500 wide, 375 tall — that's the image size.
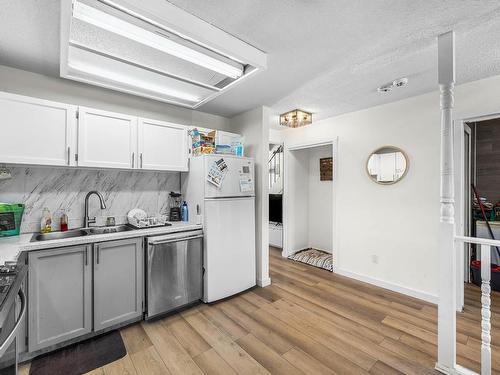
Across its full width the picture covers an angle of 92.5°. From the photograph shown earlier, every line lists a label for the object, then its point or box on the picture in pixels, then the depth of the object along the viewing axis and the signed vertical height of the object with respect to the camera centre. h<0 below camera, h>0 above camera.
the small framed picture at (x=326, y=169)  4.54 +0.39
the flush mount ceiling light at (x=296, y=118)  3.39 +1.02
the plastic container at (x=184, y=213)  2.93 -0.30
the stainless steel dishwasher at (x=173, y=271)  2.31 -0.84
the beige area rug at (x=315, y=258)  3.95 -1.23
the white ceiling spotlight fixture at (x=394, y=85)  2.46 +1.12
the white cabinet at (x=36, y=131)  1.91 +0.49
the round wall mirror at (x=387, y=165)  2.99 +0.32
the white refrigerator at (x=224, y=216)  2.66 -0.31
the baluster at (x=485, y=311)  1.54 -0.80
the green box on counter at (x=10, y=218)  1.97 -0.25
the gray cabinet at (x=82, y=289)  1.81 -0.84
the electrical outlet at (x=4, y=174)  2.04 +0.13
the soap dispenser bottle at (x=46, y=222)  2.21 -0.31
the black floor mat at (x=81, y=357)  1.73 -1.30
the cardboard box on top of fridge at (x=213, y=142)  2.83 +0.58
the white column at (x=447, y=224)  1.67 -0.25
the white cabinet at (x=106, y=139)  2.22 +0.49
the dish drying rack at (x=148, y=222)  2.51 -0.36
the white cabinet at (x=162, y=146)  2.57 +0.49
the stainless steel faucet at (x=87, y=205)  2.41 -0.16
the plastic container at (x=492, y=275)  2.92 -1.08
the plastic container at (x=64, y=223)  2.31 -0.33
